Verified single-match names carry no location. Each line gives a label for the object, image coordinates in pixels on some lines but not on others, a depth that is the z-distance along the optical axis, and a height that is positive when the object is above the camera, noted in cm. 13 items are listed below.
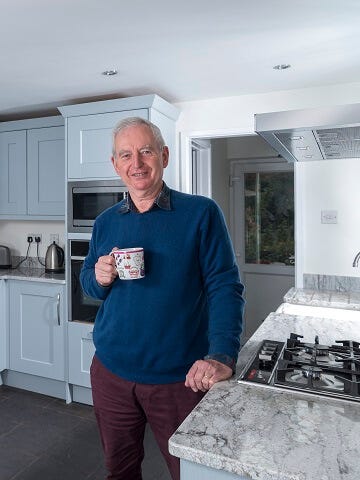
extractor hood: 115 +34
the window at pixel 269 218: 446 +26
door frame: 306 +53
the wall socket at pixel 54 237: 382 +6
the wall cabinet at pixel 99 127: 286 +83
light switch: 297 +18
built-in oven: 306 -37
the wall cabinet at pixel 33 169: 339 +62
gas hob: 109 -36
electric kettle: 350 -14
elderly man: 124 -16
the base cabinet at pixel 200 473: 82 -46
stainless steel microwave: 294 +31
